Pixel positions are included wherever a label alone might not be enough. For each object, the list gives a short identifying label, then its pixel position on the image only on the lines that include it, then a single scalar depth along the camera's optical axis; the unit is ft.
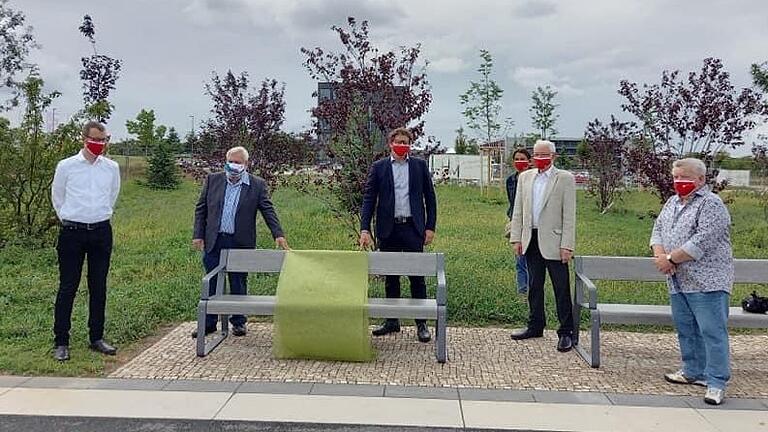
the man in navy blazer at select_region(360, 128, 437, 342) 22.43
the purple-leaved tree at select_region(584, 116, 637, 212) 74.13
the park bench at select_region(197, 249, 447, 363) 20.07
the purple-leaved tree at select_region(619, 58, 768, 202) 36.63
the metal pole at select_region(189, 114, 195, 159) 56.00
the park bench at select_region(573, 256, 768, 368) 19.88
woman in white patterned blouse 17.17
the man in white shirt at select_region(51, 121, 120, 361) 19.76
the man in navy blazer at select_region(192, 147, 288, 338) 22.48
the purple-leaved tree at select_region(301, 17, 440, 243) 29.60
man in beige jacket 21.53
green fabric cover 19.88
